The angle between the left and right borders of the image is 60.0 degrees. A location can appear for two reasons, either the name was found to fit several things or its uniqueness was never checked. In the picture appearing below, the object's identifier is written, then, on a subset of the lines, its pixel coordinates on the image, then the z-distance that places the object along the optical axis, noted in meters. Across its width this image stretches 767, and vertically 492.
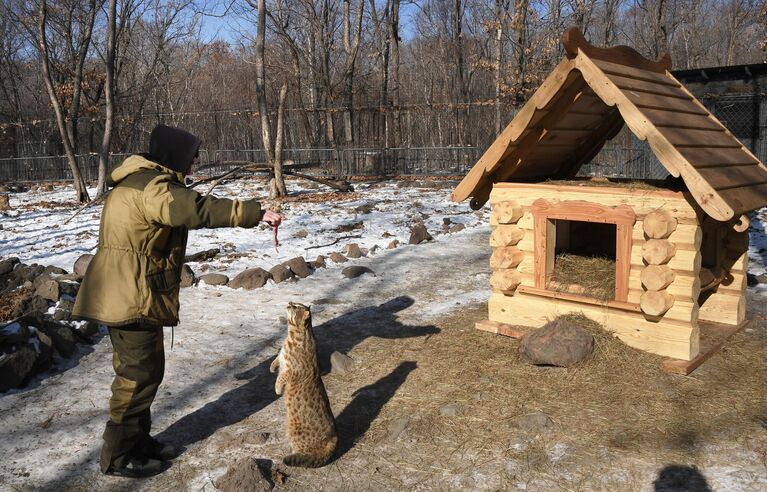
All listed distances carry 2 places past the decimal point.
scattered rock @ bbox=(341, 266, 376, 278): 8.49
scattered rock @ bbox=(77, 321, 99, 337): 6.07
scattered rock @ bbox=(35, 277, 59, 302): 7.01
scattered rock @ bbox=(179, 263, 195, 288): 7.94
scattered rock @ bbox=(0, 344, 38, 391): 4.96
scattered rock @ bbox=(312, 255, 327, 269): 8.95
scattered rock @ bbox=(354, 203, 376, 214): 13.39
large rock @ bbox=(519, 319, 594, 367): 5.14
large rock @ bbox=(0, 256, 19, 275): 8.16
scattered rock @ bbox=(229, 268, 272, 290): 7.89
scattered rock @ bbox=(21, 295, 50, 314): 6.67
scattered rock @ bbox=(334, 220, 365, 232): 11.52
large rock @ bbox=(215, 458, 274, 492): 3.54
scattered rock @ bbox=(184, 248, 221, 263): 9.19
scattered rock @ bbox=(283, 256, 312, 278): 8.46
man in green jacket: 3.66
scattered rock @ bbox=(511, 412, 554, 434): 4.23
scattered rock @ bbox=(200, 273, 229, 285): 8.00
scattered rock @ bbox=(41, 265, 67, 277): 8.03
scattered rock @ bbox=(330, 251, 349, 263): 9.25
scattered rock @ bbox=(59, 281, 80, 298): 7.13
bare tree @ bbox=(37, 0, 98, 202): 15.82
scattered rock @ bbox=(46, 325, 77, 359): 5.62
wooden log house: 4.93
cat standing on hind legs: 3.80
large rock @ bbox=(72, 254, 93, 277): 8.00
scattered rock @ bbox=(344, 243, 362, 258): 9.57
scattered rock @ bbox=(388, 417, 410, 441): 4.22
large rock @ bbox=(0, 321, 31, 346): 5.24
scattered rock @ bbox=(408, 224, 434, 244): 10.49
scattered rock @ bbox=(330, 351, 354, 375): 5.34
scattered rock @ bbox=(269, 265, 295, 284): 8.21
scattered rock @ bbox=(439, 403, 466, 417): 4.48
